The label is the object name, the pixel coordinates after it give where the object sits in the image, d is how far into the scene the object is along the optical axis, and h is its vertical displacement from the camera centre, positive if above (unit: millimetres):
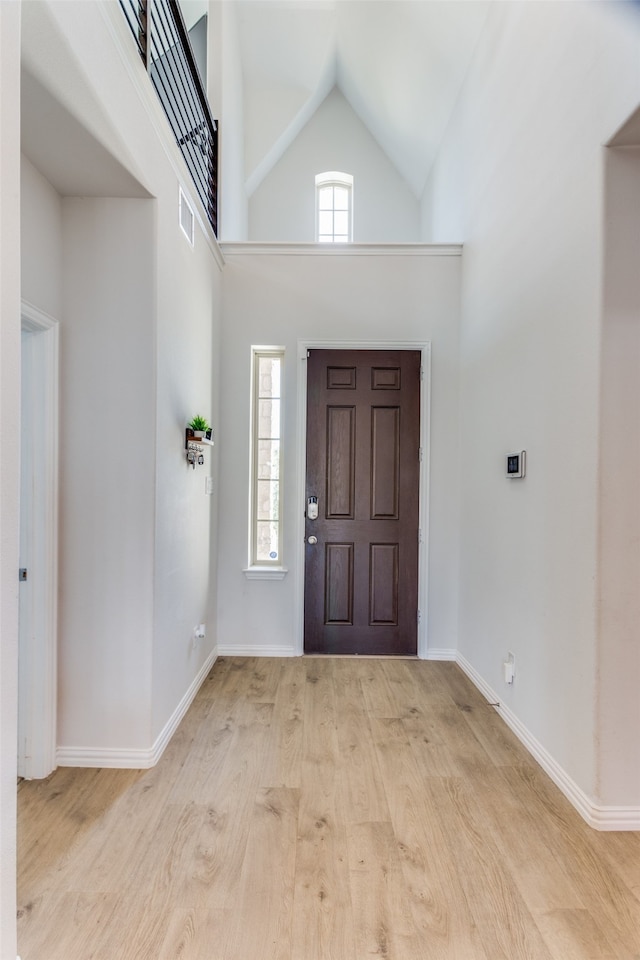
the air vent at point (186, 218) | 2520 +1322
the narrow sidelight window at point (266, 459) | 3631 +103
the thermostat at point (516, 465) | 2432 +53
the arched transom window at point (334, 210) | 5551 +2941
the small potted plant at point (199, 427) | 2625 +240
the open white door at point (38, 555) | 2035 -344
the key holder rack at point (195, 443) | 2617 +156
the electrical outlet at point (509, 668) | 2517 -978
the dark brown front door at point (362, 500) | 3541 -186
